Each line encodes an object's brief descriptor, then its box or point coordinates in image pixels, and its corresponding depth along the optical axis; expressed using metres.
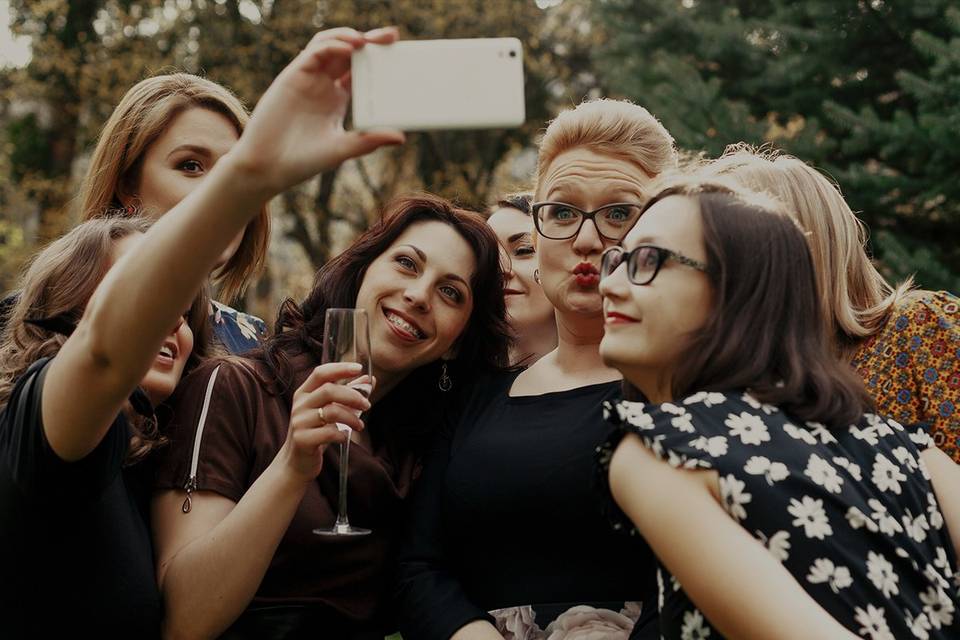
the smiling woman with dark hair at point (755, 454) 2.11
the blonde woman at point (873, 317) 3.25
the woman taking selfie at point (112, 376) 2.01
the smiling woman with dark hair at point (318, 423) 2.85
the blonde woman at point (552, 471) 3.21
